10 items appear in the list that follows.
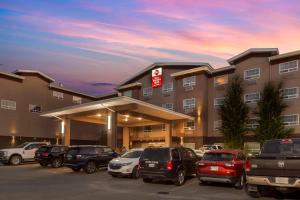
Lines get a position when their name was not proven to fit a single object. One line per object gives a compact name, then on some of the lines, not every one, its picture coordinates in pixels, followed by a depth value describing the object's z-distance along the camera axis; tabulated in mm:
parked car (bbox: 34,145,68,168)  17473
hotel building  22787
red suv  10096
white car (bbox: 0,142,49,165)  18894
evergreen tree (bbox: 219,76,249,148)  24393
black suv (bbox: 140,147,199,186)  10877
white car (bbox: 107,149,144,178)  12713
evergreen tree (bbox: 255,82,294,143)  22492
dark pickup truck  7597
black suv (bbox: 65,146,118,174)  14752
